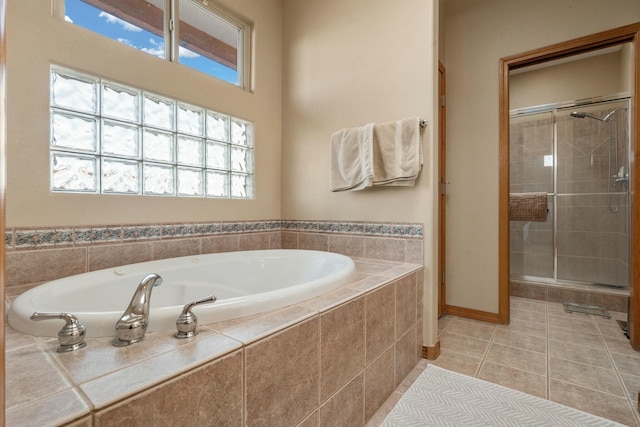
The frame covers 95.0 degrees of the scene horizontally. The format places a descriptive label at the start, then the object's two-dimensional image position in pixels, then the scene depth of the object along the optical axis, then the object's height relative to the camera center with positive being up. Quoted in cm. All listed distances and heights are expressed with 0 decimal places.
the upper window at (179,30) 154 +113
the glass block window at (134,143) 143 +42
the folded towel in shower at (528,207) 299 +5
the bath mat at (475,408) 115 -83
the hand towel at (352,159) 188 +37
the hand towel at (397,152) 175 +37
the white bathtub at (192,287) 79 -30
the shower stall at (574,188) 283 +24
